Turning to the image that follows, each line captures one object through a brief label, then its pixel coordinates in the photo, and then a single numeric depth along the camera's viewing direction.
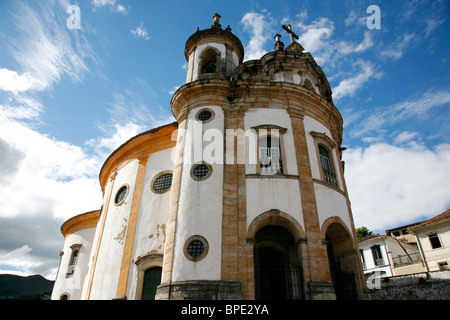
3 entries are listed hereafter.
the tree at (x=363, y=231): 42.88
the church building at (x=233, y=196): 9.97
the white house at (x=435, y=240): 21.00
